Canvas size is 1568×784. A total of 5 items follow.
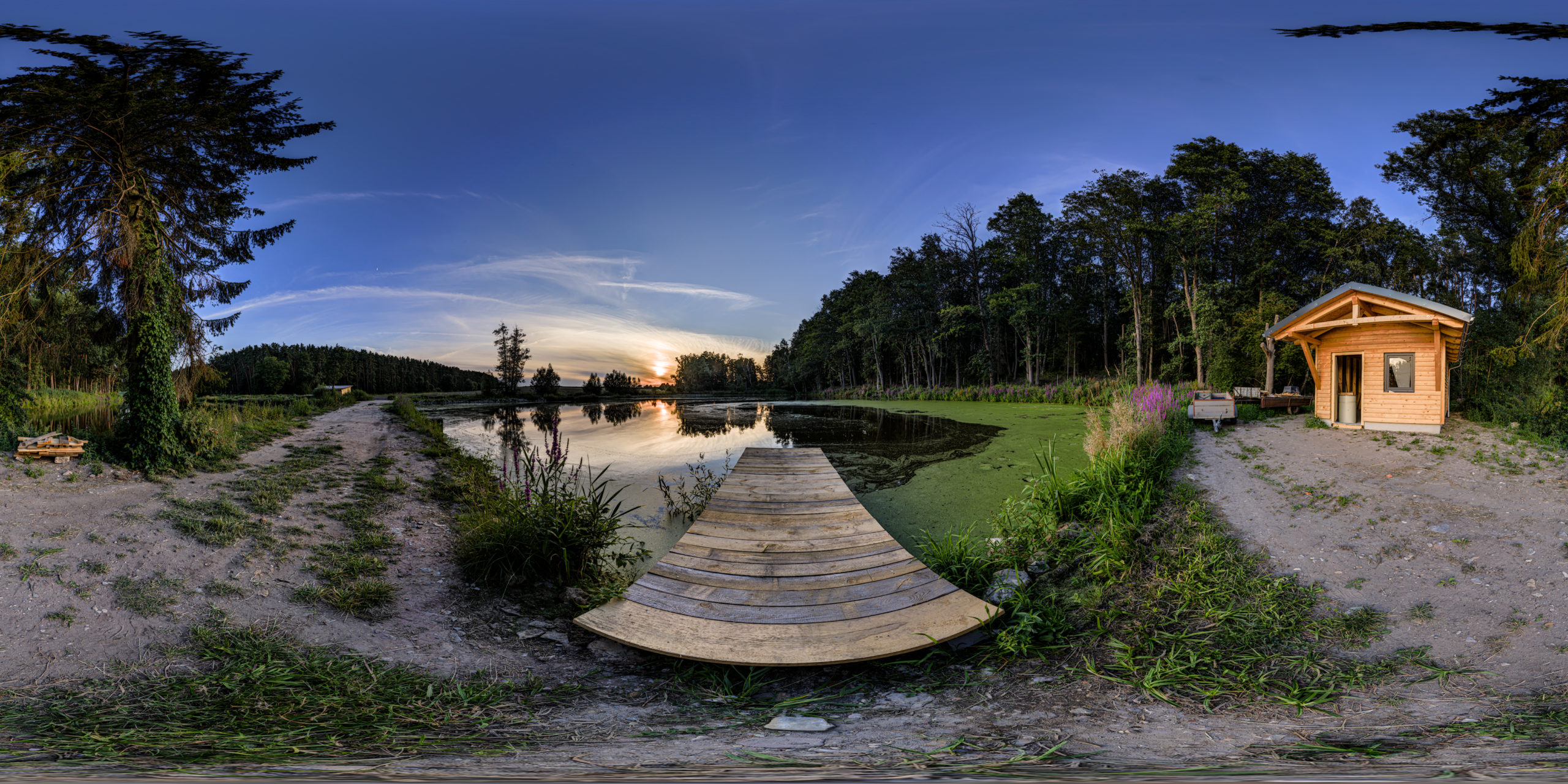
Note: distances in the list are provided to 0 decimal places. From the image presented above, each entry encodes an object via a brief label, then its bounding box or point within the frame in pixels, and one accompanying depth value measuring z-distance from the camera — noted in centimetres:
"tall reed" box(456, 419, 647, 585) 440
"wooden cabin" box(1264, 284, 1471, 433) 860
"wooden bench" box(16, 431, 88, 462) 559
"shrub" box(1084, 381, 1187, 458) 678
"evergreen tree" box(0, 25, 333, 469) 593
